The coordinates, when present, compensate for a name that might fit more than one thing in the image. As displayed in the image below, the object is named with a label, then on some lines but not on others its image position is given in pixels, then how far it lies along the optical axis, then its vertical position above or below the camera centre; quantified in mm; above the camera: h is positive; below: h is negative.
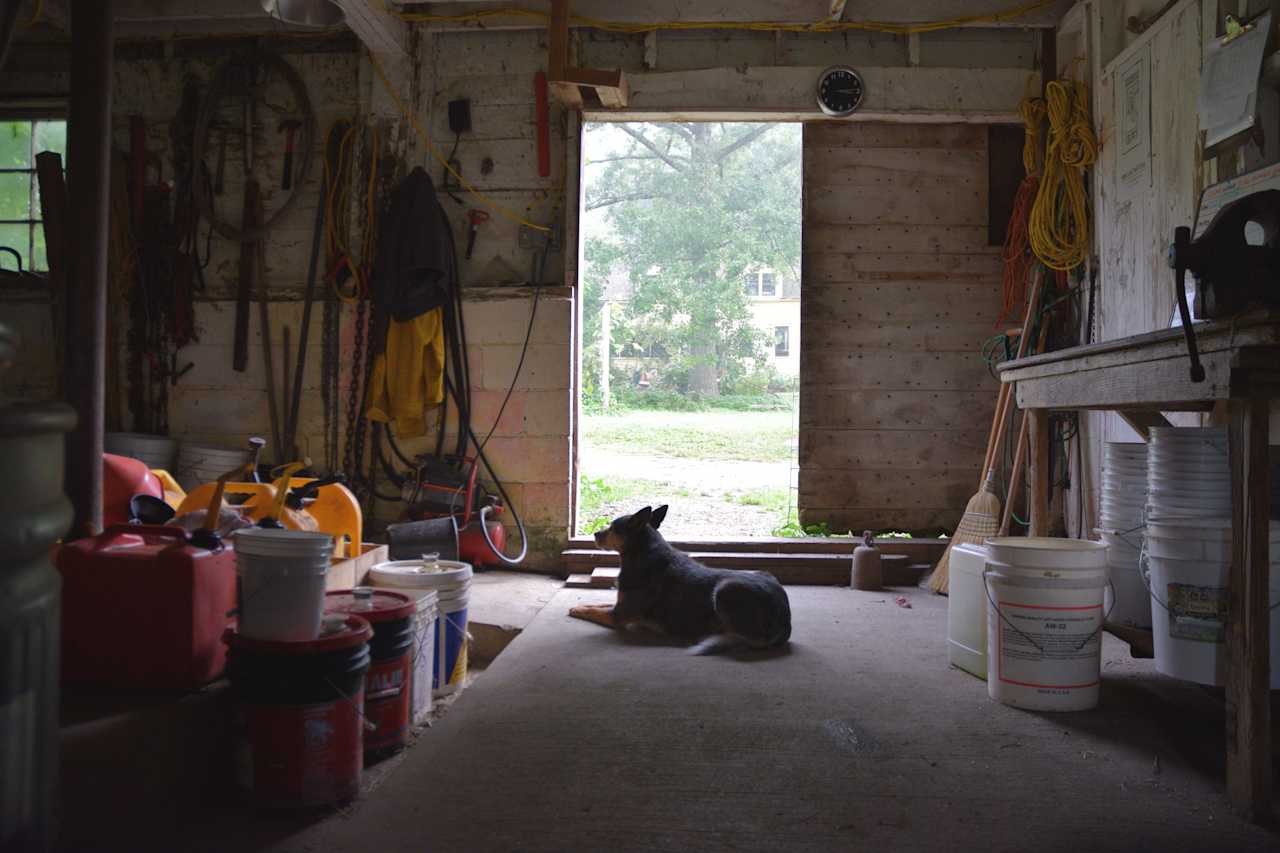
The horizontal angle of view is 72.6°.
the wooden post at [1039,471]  3447 -125
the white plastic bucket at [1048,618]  2639 -543
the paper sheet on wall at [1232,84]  3297 +1421
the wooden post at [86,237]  2523 +561
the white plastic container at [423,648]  2900 -729
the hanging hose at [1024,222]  5273 +1354
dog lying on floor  3480 -673
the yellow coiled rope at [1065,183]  4969 +1507
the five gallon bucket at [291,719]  2119 -706
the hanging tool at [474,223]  5488 +1337
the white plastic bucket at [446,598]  3123 -599
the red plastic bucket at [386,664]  2531 -682
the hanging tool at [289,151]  5547 +1788
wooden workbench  1938 -155
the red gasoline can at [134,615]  2277 -487
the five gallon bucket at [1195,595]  2295 -408
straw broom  4723 -355
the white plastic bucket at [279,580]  2125 -367
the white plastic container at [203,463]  5211 -194
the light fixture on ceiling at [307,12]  4066 +2031
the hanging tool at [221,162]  5629 +1740
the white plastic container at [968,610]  3076 -613
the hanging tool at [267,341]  5500 +575
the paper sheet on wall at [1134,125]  4305 +1619
